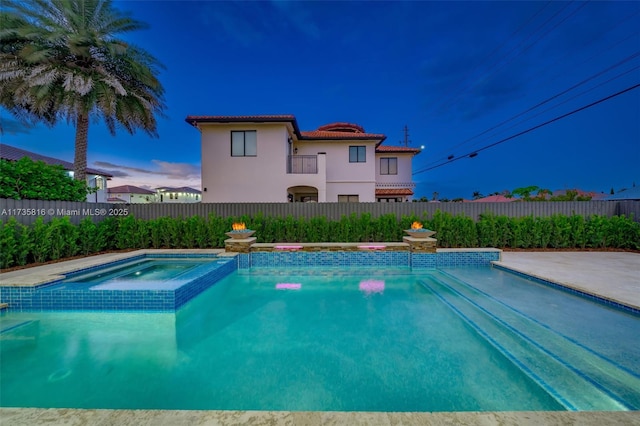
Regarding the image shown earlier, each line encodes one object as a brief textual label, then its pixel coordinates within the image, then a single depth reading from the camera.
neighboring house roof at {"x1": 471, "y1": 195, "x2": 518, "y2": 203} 28.23
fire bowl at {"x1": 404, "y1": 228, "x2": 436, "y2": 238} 8.78
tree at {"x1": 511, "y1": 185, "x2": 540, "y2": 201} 27.74
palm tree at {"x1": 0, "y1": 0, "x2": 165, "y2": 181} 10.38
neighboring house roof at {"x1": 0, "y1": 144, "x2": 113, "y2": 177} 16.45
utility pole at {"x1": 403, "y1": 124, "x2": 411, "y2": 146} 31.95
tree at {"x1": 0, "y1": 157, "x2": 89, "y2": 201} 7.61
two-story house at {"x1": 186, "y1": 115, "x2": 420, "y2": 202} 13.87
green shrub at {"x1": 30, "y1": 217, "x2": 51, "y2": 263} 7.39
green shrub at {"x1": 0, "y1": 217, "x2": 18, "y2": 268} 6.67
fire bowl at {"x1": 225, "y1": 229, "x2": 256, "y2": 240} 8.79
